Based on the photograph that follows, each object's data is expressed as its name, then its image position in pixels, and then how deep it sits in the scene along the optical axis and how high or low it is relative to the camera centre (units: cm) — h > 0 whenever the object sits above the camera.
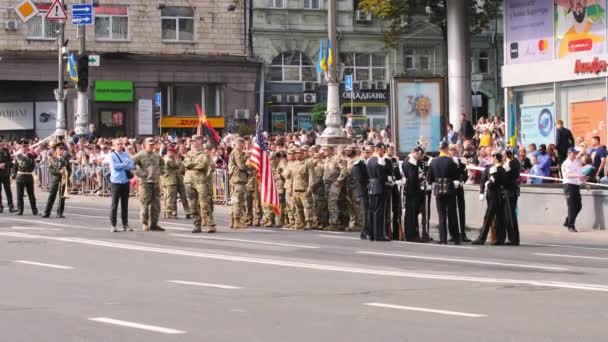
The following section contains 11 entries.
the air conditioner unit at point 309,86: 6256 +451
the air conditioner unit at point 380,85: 6364 +461
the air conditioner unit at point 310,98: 6259 +394
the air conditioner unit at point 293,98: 6244 +394
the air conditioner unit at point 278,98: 6244 +394
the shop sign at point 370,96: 6289 +405
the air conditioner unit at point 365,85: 6323 +459
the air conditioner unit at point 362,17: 6359 +792
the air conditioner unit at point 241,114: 6098 +313
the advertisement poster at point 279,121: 6238 +285
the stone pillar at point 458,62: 3797 +341
